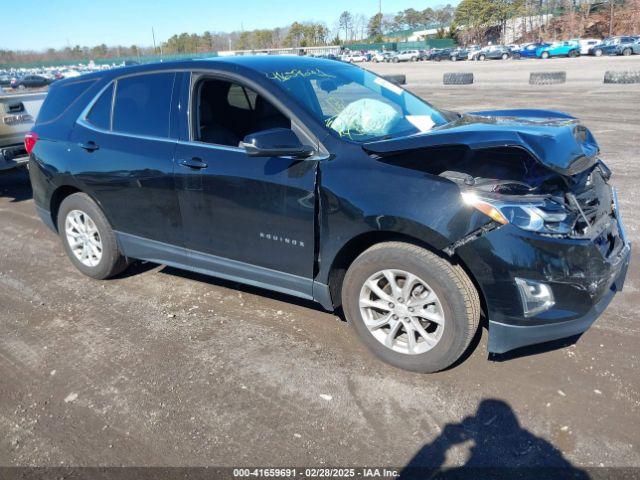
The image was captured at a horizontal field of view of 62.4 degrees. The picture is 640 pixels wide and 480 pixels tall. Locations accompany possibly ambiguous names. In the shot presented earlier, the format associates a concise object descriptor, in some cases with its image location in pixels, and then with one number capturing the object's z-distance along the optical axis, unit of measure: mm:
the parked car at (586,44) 51062
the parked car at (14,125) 7318
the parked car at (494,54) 59000
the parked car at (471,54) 60534
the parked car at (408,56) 69000
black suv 2842
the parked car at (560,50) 52156
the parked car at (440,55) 65312
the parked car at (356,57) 71075
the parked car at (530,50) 56169
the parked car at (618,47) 47438
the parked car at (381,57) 71700
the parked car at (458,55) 63062
